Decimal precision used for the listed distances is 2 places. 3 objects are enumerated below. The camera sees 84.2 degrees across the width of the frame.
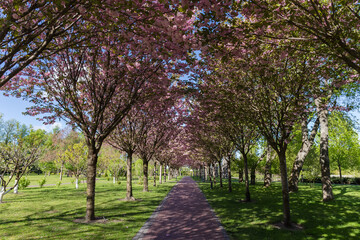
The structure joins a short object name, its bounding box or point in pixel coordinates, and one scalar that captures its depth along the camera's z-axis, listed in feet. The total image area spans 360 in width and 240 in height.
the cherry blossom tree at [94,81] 28.96
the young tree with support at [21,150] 43.14
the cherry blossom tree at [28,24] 11.80
